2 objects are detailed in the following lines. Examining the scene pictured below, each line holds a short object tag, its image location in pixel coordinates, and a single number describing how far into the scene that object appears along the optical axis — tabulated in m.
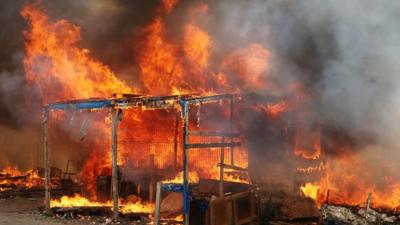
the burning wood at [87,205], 16.83
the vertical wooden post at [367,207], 12.85
